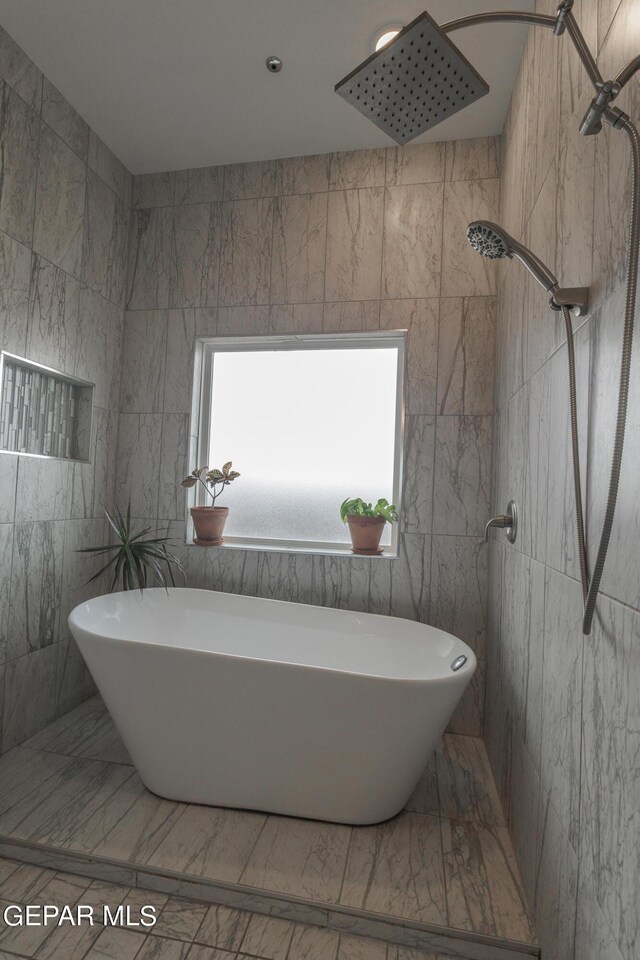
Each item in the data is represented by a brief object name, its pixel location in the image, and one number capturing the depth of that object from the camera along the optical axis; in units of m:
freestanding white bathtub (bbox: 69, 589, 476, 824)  1.59
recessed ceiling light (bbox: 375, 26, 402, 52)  2.03
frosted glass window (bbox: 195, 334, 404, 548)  2.80
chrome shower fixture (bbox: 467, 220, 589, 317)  1.13
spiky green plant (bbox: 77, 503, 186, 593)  2.50
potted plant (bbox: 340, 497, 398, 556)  2.59
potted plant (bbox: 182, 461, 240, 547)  2.77
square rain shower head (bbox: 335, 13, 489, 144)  0.99
